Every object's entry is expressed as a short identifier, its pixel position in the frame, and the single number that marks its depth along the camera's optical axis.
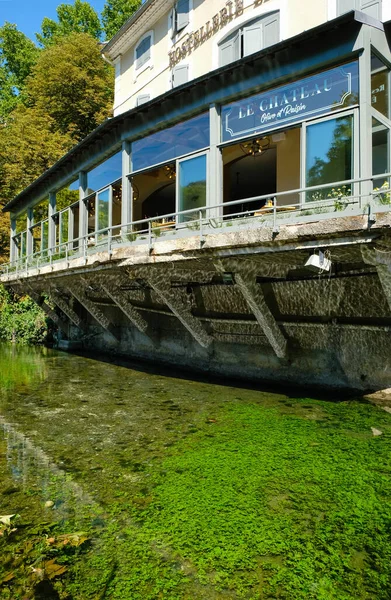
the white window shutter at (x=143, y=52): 19.97
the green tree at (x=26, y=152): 31.91
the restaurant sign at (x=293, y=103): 9.70
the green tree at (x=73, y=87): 36.09
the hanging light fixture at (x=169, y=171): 13.75
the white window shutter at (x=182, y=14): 17.22
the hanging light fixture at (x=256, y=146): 13.45
